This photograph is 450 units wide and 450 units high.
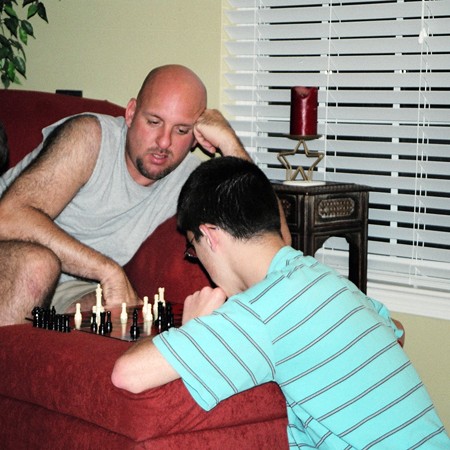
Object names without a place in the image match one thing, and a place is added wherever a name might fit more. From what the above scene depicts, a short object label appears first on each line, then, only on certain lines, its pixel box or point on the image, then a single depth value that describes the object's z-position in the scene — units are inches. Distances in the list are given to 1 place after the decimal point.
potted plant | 146.2
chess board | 80.0
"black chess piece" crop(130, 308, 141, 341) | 78.6
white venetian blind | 118.8
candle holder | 115.7
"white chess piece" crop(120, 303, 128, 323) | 85.0
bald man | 101.3
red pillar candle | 113.8
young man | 62.7
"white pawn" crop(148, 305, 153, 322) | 84.1
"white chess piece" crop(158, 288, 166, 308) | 89.8
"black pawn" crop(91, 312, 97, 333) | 81.1
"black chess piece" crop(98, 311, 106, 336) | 80.6
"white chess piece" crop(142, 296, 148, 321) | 84.6
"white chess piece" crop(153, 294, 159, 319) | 86.6
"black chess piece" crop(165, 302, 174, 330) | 82.4
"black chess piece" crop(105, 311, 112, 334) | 80.9
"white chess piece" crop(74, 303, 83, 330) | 83.4
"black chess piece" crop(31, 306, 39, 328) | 82.7
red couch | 69.0
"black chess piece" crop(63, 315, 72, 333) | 81.2
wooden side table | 110.0
